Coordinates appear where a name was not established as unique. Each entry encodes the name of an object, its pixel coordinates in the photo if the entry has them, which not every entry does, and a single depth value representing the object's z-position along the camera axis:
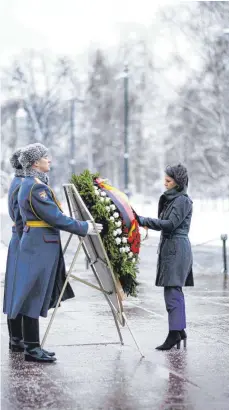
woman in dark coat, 15.41
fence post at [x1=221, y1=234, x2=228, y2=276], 30.03
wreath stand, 14.48
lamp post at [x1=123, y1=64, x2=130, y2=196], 70.58
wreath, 14.65
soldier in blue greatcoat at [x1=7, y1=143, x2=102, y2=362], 13.98
